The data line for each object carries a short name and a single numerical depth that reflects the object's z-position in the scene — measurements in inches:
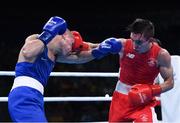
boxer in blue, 119.2
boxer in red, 142.2
